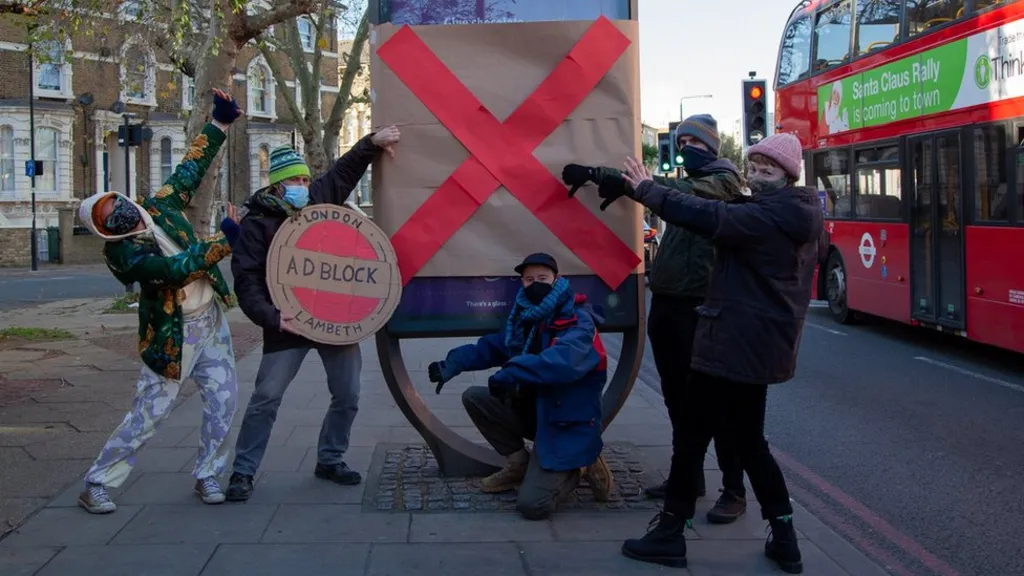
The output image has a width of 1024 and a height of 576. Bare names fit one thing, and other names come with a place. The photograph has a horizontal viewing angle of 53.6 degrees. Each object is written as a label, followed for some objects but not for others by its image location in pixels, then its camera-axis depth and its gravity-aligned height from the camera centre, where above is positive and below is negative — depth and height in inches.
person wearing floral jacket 189.3 -1.5
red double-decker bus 390.0 +64.3
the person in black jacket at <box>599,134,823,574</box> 161.8 -4.2
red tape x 202.8 +36.5
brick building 1323.8 +247.1
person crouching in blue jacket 187.2 -13.4
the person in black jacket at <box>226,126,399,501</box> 198.4 -4.2
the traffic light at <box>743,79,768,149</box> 673.0 +124.8
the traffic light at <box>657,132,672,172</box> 823.5 +118.4
